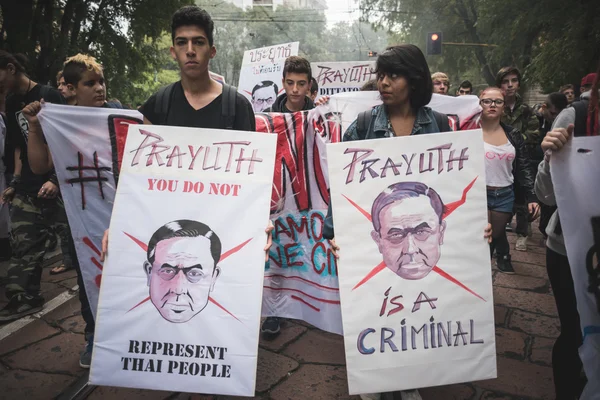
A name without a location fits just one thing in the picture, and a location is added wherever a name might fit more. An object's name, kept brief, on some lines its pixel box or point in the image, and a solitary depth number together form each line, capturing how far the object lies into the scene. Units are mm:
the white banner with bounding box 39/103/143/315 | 2461
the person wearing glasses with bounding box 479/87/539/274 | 3266
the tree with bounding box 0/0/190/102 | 8742
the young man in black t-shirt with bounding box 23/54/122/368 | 2490
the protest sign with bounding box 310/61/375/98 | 5512
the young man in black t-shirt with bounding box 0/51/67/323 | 3158
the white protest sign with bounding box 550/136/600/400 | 1666
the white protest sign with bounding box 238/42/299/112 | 6000
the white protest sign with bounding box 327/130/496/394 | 1682
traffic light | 16062
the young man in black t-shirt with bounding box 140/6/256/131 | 1945
